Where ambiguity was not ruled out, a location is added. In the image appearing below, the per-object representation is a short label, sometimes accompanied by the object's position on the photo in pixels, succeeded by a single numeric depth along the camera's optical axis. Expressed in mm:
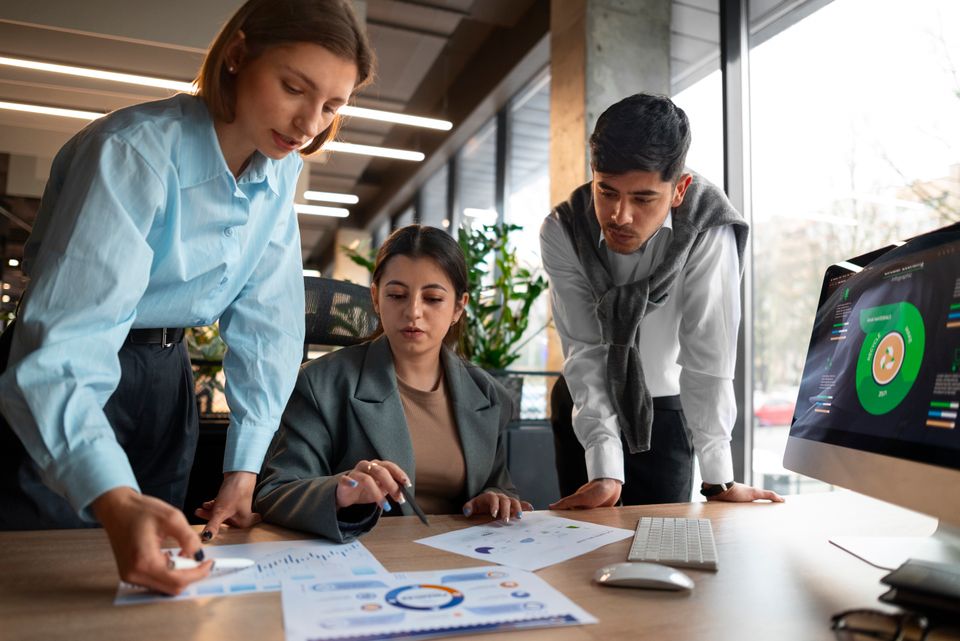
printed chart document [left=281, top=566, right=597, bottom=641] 650
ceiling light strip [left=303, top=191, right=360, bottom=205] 8305
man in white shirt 1407
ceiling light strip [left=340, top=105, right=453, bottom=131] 4543
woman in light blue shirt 701
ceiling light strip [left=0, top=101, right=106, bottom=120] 4738
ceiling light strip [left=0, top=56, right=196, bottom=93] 4012
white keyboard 907
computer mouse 787
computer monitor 852
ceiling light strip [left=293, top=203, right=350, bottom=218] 8878
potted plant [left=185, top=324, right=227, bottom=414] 2398
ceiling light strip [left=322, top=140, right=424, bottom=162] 5426
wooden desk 660
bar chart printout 743
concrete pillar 3744
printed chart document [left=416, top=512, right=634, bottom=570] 922
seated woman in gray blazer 1267
